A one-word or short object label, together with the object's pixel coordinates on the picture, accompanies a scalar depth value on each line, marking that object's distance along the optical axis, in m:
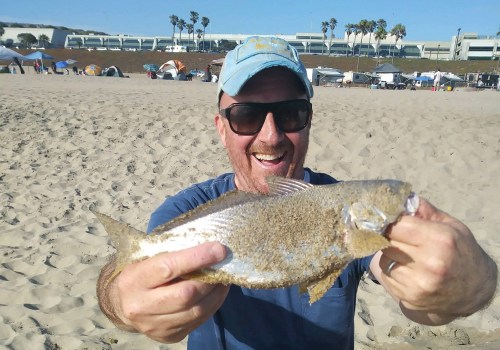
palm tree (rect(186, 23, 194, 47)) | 143.12
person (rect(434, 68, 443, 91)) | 39.29
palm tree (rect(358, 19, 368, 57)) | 113.75
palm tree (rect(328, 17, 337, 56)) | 131.62
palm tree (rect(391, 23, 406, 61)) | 117.38
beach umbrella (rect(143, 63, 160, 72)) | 52.68
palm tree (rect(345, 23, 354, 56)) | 125.93
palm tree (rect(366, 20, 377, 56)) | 112.57
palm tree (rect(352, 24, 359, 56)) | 119.86
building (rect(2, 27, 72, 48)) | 141.62
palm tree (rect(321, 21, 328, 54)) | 134.00
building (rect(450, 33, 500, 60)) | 123.27
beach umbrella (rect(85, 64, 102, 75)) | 43.75
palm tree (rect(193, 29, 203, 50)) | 149.50
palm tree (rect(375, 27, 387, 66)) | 106.06
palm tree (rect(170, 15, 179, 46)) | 137.25
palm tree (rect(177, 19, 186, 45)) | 139.38
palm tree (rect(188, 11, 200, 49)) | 136.12
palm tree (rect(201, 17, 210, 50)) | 142.75
